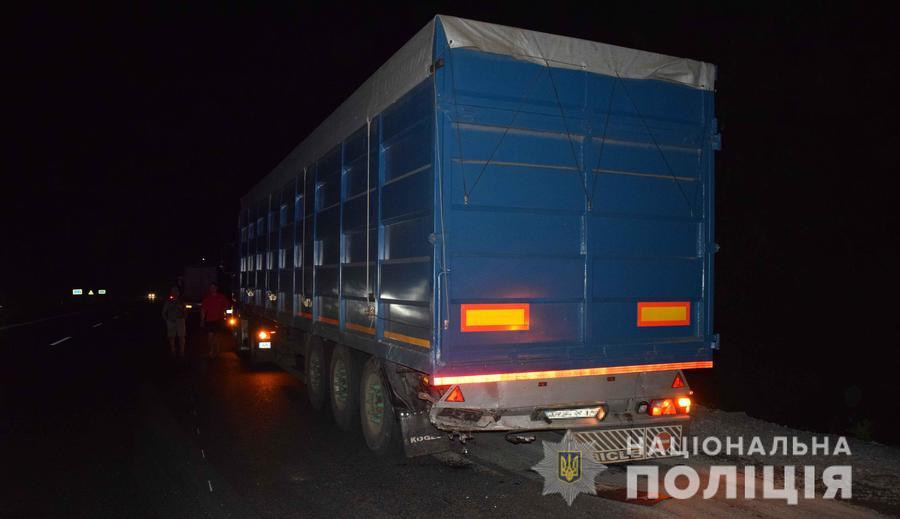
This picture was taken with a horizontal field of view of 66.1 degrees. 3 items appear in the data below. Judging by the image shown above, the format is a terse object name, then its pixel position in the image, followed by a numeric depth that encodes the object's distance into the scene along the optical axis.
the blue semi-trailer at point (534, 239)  5.20
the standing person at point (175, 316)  15.38
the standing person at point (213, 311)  14.84
